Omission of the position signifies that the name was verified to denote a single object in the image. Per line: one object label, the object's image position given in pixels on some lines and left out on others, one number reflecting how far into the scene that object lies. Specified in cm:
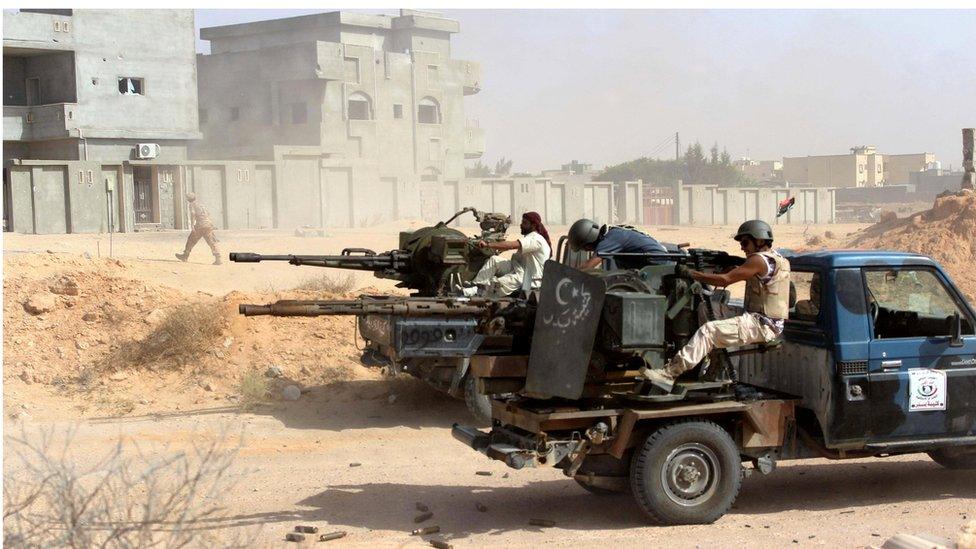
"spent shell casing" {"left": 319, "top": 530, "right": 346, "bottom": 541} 751
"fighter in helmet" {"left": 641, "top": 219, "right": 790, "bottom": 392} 766
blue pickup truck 767
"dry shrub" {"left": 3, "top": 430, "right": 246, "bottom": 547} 577
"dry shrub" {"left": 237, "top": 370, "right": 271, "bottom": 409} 1308
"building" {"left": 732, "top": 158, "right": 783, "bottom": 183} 11138
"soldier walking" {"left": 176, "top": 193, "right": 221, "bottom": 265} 2514
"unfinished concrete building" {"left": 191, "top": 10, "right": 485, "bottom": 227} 4544
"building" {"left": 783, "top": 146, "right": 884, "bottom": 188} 10344
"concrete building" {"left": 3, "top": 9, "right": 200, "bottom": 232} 3819
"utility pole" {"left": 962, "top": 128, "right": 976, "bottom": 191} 3105
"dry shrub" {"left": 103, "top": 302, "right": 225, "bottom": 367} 1423
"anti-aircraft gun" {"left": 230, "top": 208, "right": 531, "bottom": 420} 862
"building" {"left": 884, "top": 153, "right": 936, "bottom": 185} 11256
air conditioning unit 4028
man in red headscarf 1193
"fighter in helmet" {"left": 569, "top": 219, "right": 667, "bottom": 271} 816
